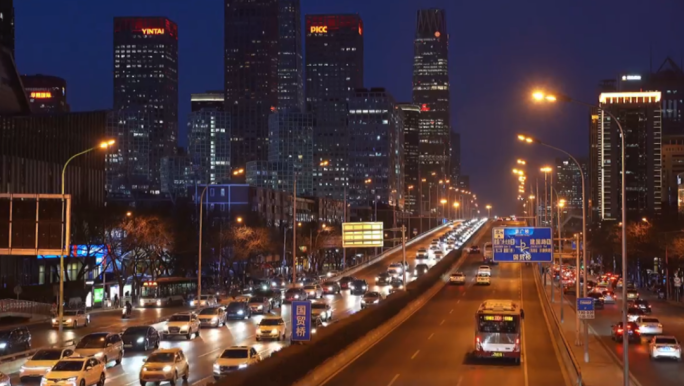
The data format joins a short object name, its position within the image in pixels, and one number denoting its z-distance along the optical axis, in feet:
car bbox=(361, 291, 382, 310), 217.68
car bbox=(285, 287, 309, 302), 230.87
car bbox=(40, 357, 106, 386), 91.16
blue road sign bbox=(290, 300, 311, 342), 109.50
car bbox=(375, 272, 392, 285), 315.78
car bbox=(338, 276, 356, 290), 298.35
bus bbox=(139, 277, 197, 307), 245.24
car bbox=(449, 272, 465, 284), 290.56
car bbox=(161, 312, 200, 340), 153.28
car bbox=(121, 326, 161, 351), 133.90
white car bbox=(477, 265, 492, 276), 292.40
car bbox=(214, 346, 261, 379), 100.83
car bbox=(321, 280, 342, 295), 281.13
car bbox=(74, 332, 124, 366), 114.62
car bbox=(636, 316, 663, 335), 162.81
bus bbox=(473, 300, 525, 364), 120.37
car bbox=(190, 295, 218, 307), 231.50
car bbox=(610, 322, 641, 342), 159.43
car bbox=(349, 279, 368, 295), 280.51
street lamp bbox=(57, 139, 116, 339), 146.81
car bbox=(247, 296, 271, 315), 210.18
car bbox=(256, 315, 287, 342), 147.54
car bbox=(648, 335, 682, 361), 132.77
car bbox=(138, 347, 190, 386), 96.89
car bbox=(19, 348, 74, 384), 98.02
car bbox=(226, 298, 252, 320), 198.59
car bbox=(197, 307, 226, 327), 177.17
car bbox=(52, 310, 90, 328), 174.81
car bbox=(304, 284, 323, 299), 256.32
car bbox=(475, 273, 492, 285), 288.10
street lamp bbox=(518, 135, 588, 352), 118.77
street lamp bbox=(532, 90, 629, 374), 80.40
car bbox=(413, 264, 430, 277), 338.50
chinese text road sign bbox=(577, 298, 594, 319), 117.91
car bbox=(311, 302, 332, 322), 182.50
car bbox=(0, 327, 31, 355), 122.42
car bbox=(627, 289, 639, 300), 251.00
